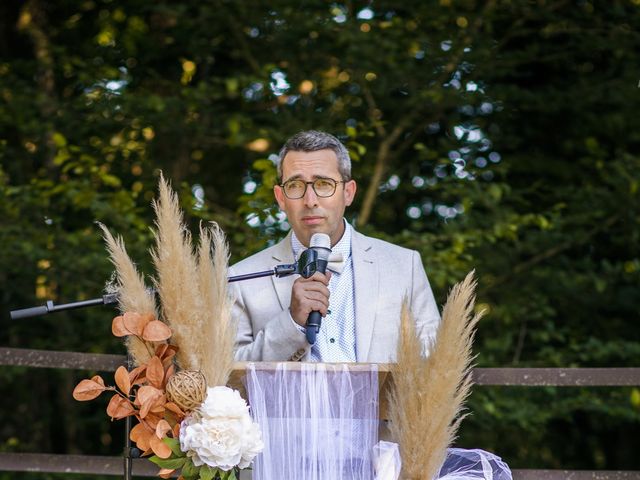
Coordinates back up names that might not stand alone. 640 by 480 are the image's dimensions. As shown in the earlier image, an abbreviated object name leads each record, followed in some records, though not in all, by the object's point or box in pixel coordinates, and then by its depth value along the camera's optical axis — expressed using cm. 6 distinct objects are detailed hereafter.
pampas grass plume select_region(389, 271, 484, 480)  468
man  616
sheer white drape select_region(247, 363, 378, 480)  488
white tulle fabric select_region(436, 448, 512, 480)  505
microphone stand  494
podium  493
